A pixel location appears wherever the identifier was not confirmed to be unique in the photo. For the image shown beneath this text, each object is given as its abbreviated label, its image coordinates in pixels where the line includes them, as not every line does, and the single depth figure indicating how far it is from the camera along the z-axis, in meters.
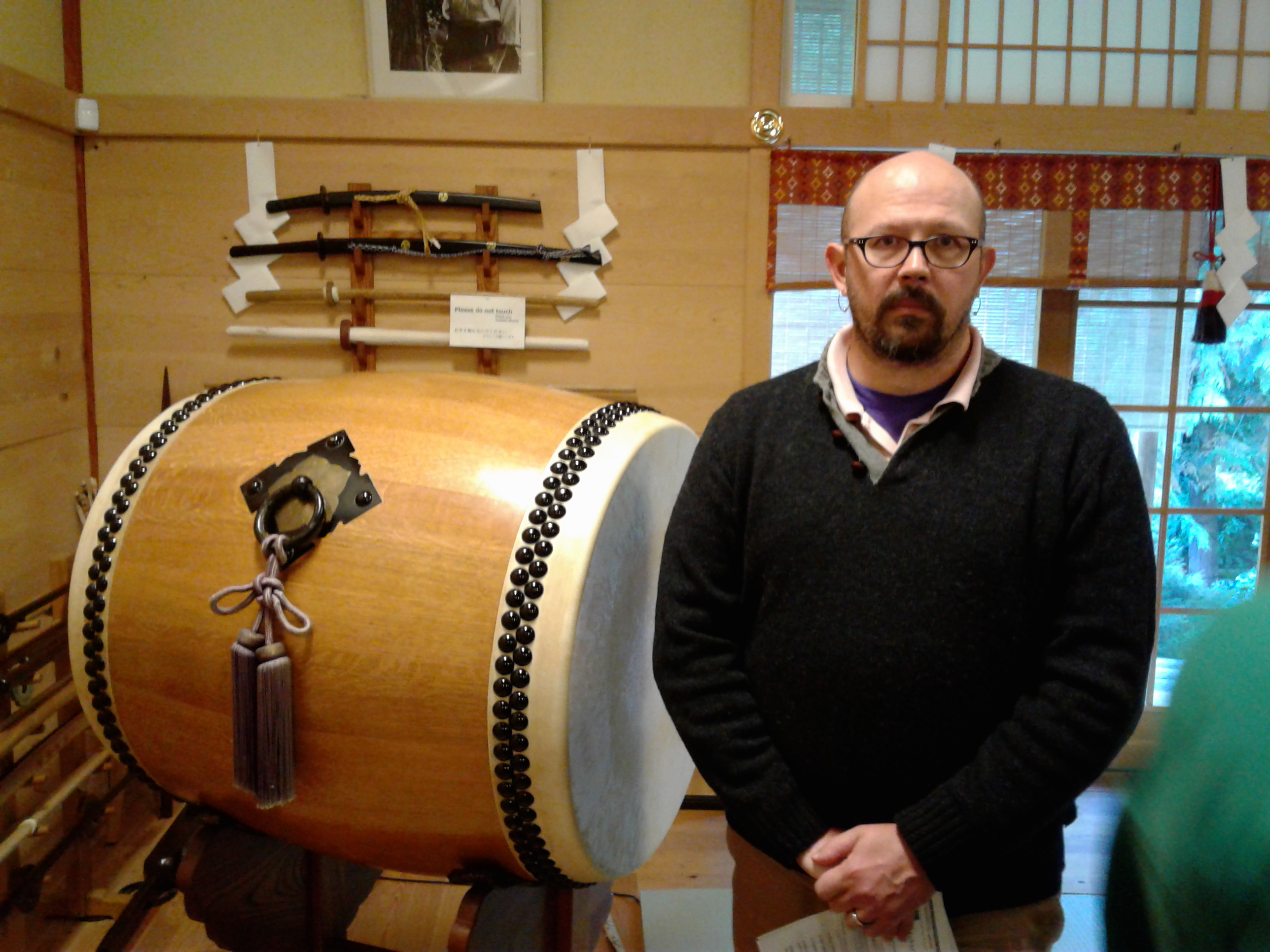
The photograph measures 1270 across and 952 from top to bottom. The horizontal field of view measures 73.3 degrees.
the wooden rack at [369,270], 2.46
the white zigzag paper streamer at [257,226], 2.47
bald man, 1.03
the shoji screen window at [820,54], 2.51
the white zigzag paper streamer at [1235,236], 2.47
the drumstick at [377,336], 2.45
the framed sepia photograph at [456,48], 2.41
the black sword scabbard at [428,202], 2.43
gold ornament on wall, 2.44
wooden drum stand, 1.35
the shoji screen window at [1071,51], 2.51
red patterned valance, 2.48
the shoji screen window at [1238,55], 2.54
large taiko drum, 1.16
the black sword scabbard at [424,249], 2.44
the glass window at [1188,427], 2.72
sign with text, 2.46
